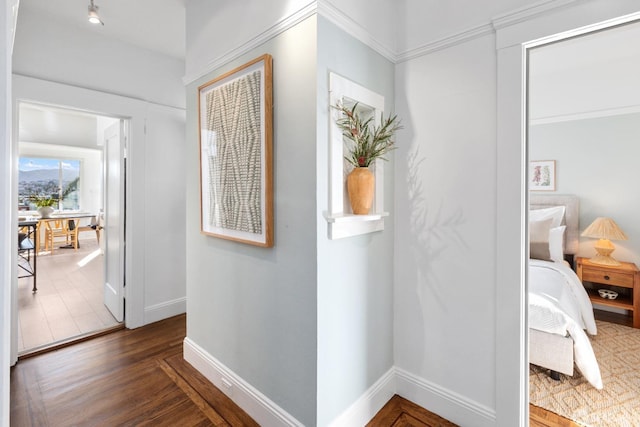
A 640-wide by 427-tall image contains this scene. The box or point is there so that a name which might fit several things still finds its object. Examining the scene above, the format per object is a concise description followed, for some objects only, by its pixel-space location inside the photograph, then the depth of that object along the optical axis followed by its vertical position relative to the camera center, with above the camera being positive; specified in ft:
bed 6.07 -1.82
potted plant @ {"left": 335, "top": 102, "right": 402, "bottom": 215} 5.15 +0.93
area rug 5.62 -3.72
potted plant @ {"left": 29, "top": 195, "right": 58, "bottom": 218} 21.04 +0.03
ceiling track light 7.14 +4.58
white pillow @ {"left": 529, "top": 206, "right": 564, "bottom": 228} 5.87 -0.12
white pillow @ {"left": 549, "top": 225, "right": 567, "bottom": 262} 6.15 -0.72
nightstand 6.38 -1.60
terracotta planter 5.14 +0.32
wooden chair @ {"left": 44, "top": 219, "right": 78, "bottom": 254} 21.76 -1.90
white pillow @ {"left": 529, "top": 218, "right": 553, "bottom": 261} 5.82 -0.59
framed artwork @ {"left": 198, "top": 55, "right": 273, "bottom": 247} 5.39 +1.08
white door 9.87 -0.39
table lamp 6.37 -0.57
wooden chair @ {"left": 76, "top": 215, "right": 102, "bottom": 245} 23.59 -1.46
